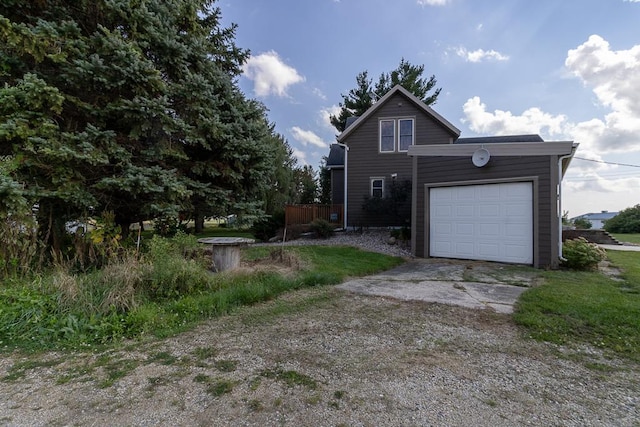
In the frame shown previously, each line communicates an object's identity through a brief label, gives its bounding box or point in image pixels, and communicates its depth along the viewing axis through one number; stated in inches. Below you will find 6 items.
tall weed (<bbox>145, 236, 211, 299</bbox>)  163.3
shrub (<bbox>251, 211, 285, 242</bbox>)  551.8
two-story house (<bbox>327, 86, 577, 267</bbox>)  285.6
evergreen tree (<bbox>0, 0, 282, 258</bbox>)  195.8
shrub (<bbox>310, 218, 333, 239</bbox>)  507.5
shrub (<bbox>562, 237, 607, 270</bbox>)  274.7
